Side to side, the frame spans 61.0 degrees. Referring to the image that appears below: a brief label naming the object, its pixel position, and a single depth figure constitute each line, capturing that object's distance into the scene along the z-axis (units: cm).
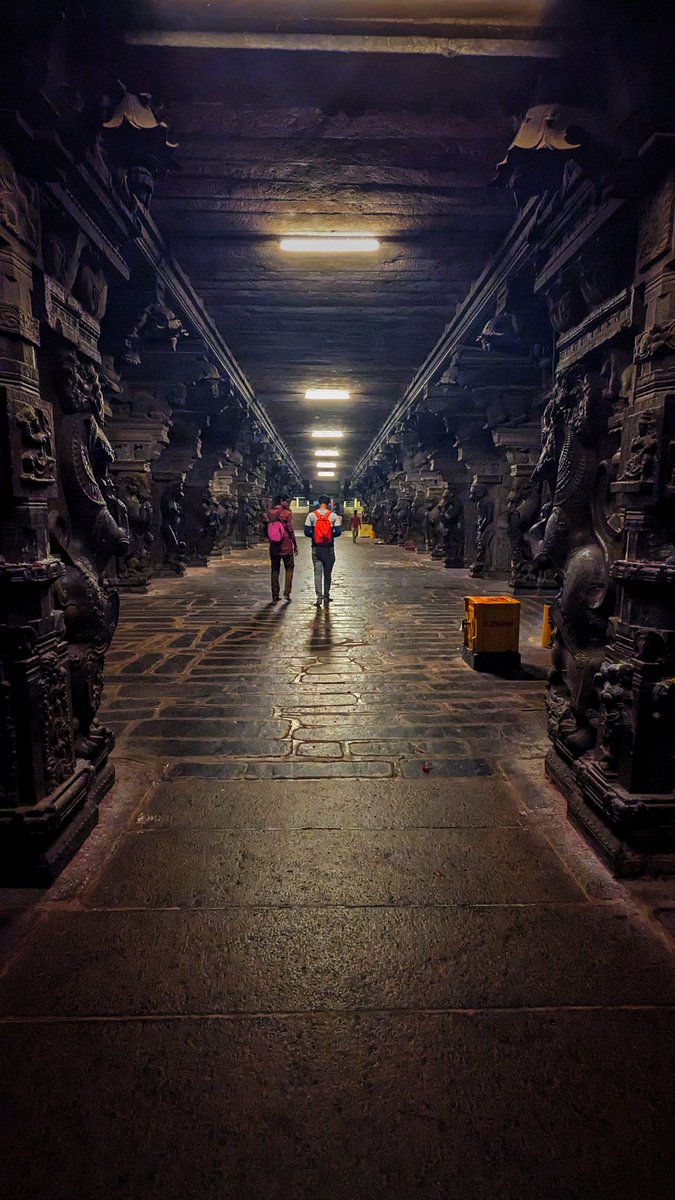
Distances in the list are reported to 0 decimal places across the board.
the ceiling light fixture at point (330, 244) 540
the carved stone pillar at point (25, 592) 223
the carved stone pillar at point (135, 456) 947
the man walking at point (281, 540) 847
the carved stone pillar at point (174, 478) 1143
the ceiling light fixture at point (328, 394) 1327
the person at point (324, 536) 806
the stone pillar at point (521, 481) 1004
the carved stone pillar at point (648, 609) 229
